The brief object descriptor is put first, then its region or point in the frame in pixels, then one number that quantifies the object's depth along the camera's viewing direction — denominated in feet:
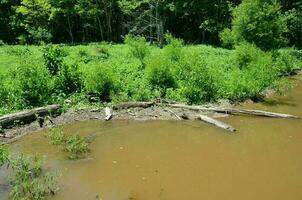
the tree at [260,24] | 89.20
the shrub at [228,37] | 98.79
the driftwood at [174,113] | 55.04
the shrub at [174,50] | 73.56
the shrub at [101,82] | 60.54
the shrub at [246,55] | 76.28
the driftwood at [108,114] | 54.65
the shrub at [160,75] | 64.85
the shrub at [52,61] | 63.31
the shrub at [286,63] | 82.74
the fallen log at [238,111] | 55.11
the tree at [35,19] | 125.80
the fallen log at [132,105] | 57.61
